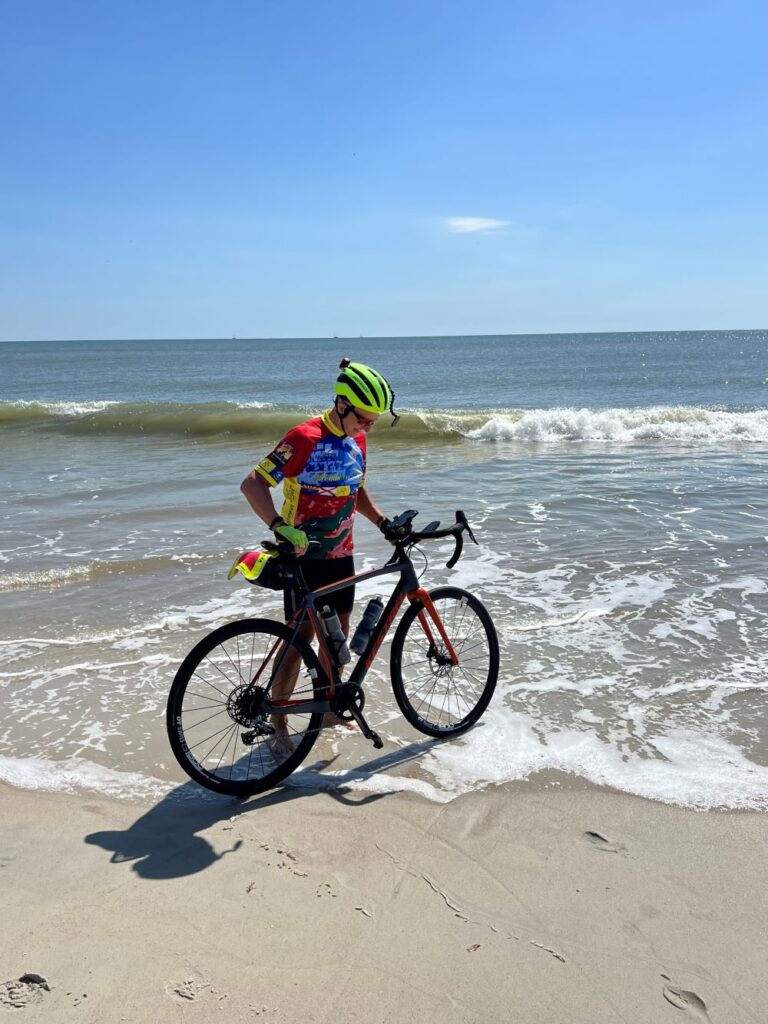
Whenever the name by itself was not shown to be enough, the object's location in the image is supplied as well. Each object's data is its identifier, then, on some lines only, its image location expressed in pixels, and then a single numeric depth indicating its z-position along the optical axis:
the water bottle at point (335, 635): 4.01
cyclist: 3.92
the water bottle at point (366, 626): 4.20
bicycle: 3.86
